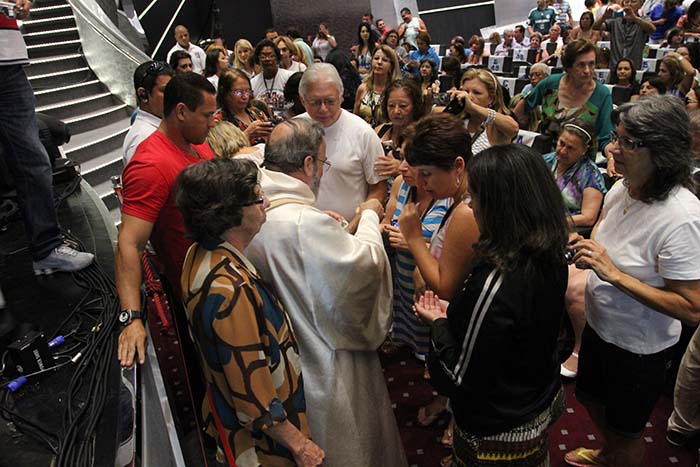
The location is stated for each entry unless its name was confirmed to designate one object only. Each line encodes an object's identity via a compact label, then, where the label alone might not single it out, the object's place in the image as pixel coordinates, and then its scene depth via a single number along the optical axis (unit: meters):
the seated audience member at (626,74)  5.59
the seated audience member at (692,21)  7.37
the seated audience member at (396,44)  9.42
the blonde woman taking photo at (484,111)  2.96
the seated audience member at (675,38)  7.34
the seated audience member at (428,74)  6.85
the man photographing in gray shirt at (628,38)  6.96
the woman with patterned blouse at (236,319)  1.38
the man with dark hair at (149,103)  2.65
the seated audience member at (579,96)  3.41
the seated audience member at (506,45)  11.27
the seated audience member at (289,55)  6.03
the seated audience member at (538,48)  10.15
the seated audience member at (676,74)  4.82
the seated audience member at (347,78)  6.01
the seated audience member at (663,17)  8.41
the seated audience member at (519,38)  11.58
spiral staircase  5.20
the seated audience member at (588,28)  9.23
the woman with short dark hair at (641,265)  1.56
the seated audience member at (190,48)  7.64
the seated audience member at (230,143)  2.68
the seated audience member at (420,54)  8.14
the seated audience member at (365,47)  8.15
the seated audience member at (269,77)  4.72
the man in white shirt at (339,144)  2.63
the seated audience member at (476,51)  10.04
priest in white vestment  1.55
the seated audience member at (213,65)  5.76
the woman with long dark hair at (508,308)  1.35
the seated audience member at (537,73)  6.23
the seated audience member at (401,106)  2.96
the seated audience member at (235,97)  3.39
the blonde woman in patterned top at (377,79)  4.04
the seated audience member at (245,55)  5.90
